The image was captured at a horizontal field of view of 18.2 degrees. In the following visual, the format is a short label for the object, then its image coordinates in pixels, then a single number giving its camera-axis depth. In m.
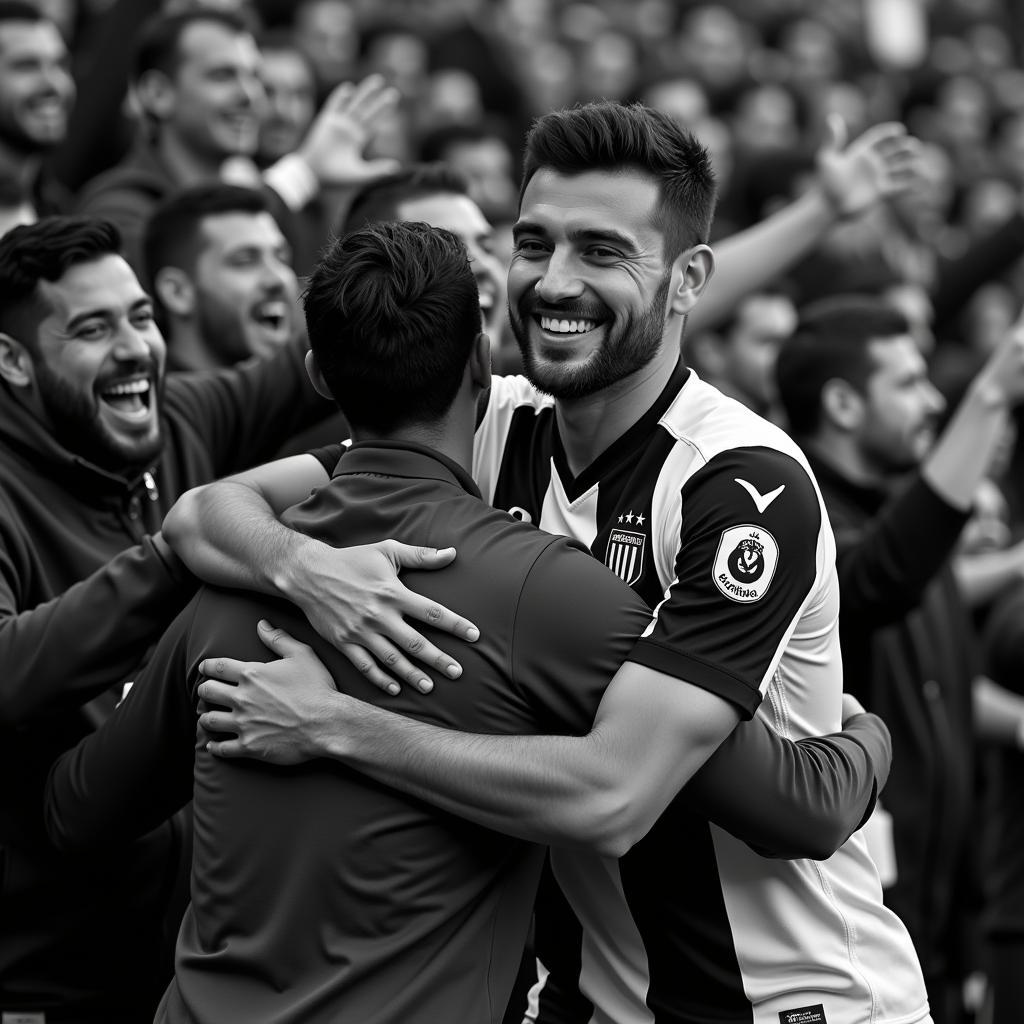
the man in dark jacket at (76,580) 5.55
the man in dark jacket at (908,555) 8.16
